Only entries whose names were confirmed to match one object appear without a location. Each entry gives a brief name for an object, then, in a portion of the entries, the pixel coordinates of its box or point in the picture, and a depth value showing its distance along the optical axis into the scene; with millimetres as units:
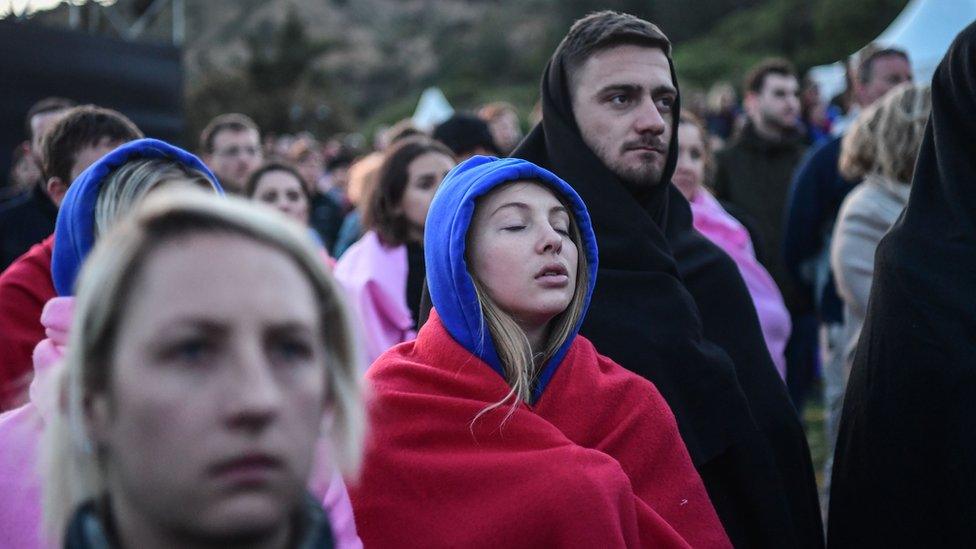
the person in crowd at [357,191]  5869
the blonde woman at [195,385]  1464
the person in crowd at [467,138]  6359
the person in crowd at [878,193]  5043
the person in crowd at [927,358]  3133
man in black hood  3383
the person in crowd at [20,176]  6258
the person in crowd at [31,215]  5105
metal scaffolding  11461
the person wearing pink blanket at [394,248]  5168
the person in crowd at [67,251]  2627
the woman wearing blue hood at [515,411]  2662
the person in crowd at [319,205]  10023
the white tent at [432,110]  17812
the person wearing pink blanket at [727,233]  5027
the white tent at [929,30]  9359
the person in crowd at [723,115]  13508
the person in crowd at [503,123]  8469
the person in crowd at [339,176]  11880
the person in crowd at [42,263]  3516
